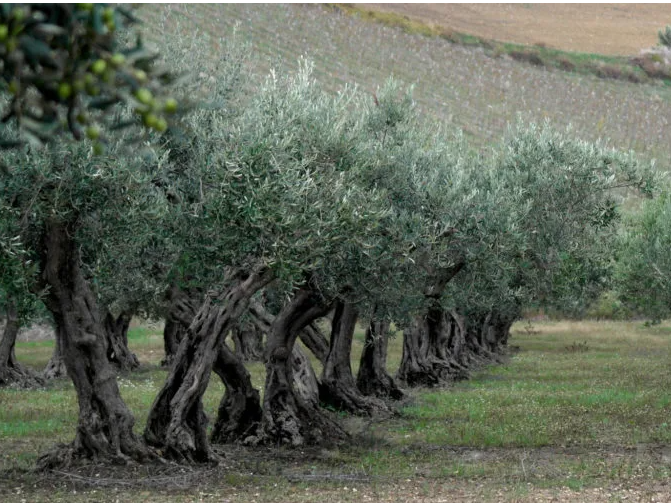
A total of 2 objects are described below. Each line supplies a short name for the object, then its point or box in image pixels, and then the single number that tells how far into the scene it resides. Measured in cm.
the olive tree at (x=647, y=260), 6787
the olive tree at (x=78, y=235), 2770
